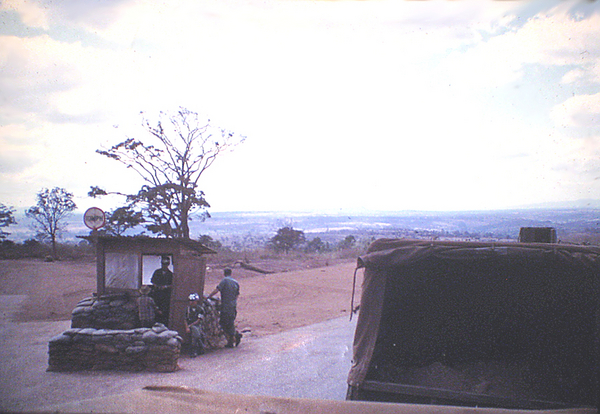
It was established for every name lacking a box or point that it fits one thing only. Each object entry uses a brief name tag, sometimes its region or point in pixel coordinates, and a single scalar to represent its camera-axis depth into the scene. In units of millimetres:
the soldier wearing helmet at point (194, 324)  11383
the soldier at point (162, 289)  12047
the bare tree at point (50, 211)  33781
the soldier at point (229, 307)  12156
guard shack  11508
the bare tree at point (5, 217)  32938
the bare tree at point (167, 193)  30669
